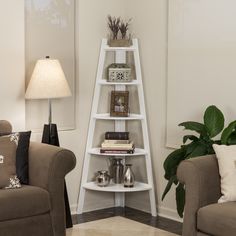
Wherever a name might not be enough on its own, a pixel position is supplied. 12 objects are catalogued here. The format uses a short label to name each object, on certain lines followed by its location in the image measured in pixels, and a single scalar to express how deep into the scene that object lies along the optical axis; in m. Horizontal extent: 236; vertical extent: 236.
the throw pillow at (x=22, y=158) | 4.79
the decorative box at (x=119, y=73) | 6.15
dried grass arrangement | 6.19
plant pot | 6.18
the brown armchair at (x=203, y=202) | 4.06
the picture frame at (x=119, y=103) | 6.24
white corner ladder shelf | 6.11
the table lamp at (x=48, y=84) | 5.33
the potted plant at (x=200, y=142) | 4.84
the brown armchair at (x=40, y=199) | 4.40
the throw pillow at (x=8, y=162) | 4.65
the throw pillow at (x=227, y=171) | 4.32
